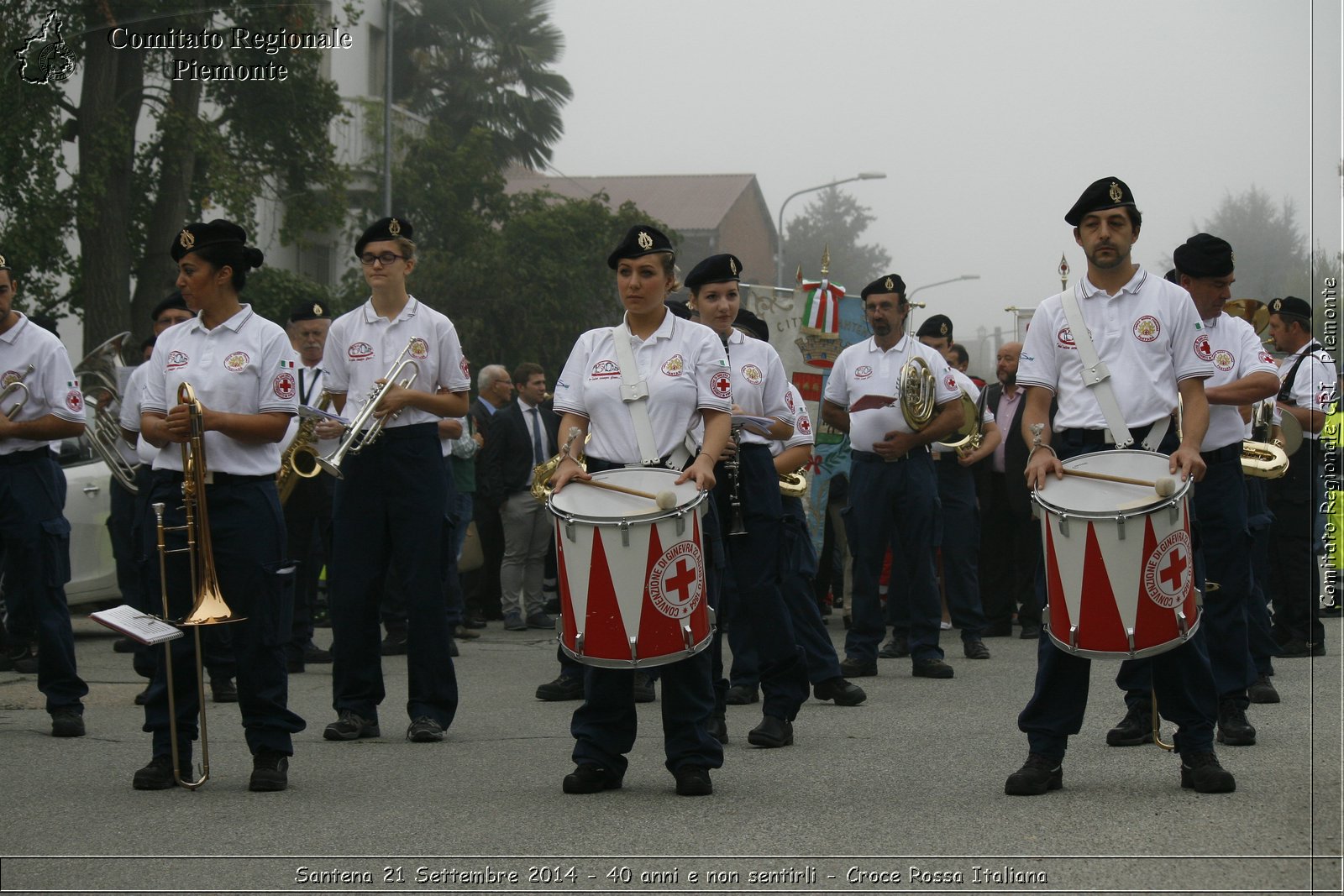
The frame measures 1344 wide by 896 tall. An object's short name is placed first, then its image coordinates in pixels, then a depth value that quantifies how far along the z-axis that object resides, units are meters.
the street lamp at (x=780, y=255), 31.90
